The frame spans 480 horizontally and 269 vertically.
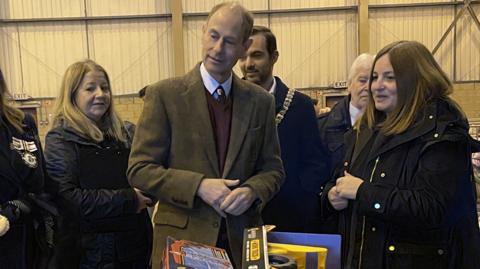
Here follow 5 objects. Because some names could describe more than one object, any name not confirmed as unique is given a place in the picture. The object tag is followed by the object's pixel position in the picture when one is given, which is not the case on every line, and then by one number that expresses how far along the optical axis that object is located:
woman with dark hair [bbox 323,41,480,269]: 1.40
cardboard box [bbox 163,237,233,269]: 0.88
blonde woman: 1.82
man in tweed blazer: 1.37
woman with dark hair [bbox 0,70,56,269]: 1.48
